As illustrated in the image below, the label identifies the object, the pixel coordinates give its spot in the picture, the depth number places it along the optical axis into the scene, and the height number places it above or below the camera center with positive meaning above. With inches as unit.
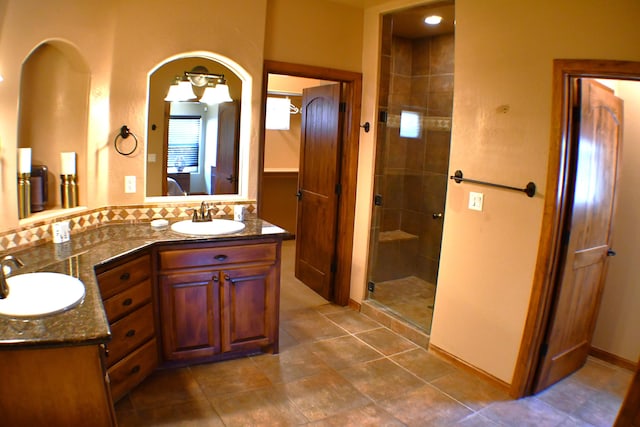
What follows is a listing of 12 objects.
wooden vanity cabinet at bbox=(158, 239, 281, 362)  107.0 -34.9
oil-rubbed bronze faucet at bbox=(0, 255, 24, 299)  67.6 -19.3
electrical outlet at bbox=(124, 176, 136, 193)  116.5 -8.3
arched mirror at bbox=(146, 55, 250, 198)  125.2 +7.7
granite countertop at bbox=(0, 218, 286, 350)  57.9 -21.2
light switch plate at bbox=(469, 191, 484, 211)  112.0 -8.1
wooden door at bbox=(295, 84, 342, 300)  159.6 -9.8
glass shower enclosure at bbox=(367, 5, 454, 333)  173.3 -1.2
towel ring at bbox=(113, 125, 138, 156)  113.3 +4.1
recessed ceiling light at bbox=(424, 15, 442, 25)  151.7 +49.5
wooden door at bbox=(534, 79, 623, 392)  101.7 -14.1
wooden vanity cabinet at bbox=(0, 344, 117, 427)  58.5 -31.2
